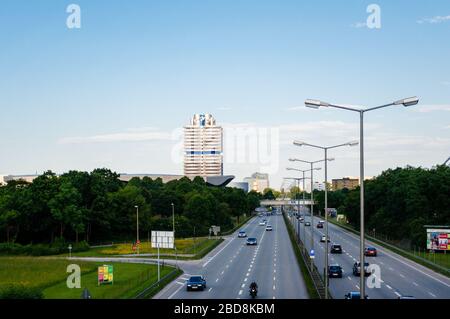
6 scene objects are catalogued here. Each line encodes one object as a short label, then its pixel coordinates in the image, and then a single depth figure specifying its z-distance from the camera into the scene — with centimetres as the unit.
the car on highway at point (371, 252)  7375
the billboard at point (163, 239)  5759
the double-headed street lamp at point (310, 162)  5538
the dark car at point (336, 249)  7794
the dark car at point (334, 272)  5266
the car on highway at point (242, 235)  10929
